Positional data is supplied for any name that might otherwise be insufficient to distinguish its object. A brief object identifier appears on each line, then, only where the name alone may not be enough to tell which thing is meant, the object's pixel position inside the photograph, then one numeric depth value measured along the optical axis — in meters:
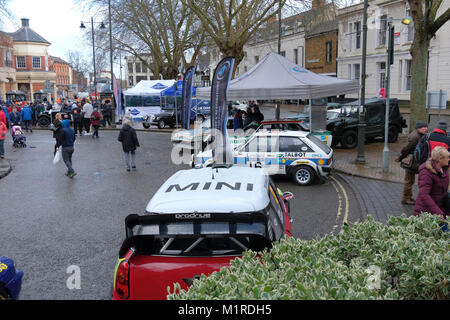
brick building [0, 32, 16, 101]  57.06
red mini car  3.92
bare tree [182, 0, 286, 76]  23.16
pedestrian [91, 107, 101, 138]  23.93
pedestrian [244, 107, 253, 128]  21.14
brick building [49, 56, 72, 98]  106.69
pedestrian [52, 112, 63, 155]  13.14
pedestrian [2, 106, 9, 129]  28.36
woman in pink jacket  5.68
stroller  21.05
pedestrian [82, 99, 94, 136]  24.23
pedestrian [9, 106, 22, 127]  23.01
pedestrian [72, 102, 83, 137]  24.44
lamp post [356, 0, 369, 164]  14.16
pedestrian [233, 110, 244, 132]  21.91
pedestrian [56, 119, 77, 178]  13.31
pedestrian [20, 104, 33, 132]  26.89
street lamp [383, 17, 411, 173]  12.41
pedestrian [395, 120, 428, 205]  9.32
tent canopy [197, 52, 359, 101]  15.48
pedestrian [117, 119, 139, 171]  14.41
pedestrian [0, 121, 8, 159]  16.61
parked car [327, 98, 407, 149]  18.69
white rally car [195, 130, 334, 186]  11.85
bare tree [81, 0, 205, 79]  35.57
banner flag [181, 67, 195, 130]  17.92
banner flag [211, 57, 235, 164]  11.84
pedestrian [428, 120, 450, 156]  8.30
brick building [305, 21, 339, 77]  45.75
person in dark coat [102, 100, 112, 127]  31.75
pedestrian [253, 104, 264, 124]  21.00
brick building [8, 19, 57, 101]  71.69
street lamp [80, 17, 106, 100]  36.54
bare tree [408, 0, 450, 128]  15.55
